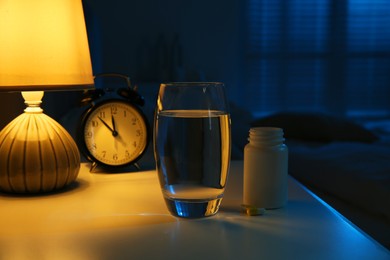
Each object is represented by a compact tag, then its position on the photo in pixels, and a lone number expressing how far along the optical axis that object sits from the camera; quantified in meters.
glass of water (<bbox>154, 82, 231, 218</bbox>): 0.74
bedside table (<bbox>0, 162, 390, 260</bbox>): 0.65
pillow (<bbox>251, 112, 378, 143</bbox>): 2.70
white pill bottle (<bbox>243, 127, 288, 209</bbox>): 0.84
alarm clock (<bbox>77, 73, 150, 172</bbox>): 1.10
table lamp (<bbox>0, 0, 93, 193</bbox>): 0.88
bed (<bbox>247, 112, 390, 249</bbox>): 1.69
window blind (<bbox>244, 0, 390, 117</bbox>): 4.38
